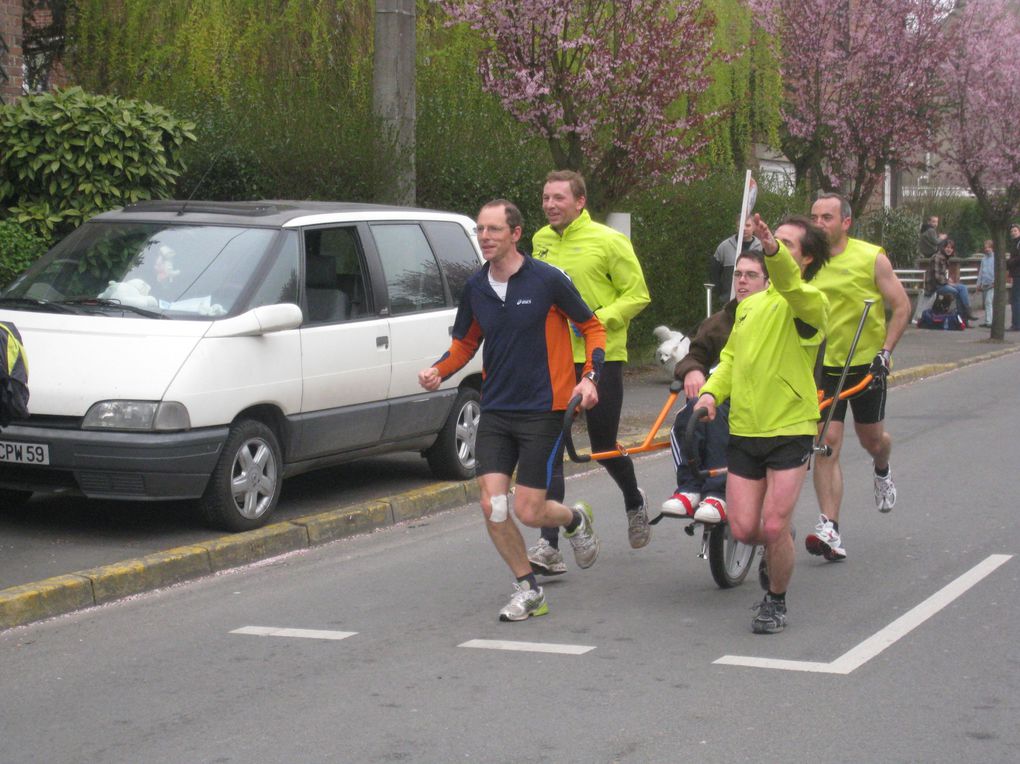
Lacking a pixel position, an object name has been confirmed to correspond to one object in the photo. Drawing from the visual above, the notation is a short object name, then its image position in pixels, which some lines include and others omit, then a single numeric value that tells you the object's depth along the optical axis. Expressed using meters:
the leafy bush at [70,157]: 10.99
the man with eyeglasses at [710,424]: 6.88
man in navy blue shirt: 6.65
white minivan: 7.91
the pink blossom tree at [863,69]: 22.47
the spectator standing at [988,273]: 29.38
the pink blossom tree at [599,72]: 14.15
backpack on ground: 28.17
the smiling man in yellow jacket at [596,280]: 7.57
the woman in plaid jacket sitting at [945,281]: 27.38
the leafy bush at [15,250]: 10.47
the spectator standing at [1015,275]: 27.83
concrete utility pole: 11.99
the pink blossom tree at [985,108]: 23.73
